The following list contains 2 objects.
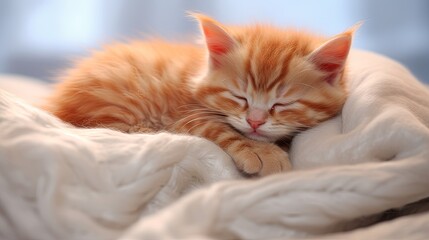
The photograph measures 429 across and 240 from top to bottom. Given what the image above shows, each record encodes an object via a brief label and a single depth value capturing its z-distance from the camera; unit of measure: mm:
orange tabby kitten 412
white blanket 312
